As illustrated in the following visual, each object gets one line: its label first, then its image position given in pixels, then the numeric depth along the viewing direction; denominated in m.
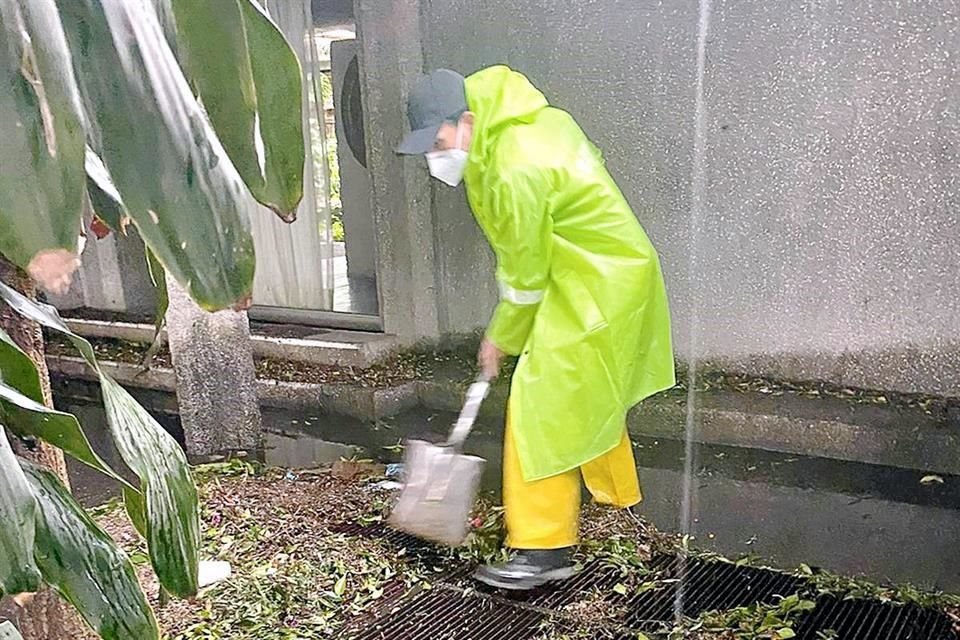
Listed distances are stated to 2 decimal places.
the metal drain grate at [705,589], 2.45
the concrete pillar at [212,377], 3.71
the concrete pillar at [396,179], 4.60
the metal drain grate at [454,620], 2.39
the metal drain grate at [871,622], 2.31
